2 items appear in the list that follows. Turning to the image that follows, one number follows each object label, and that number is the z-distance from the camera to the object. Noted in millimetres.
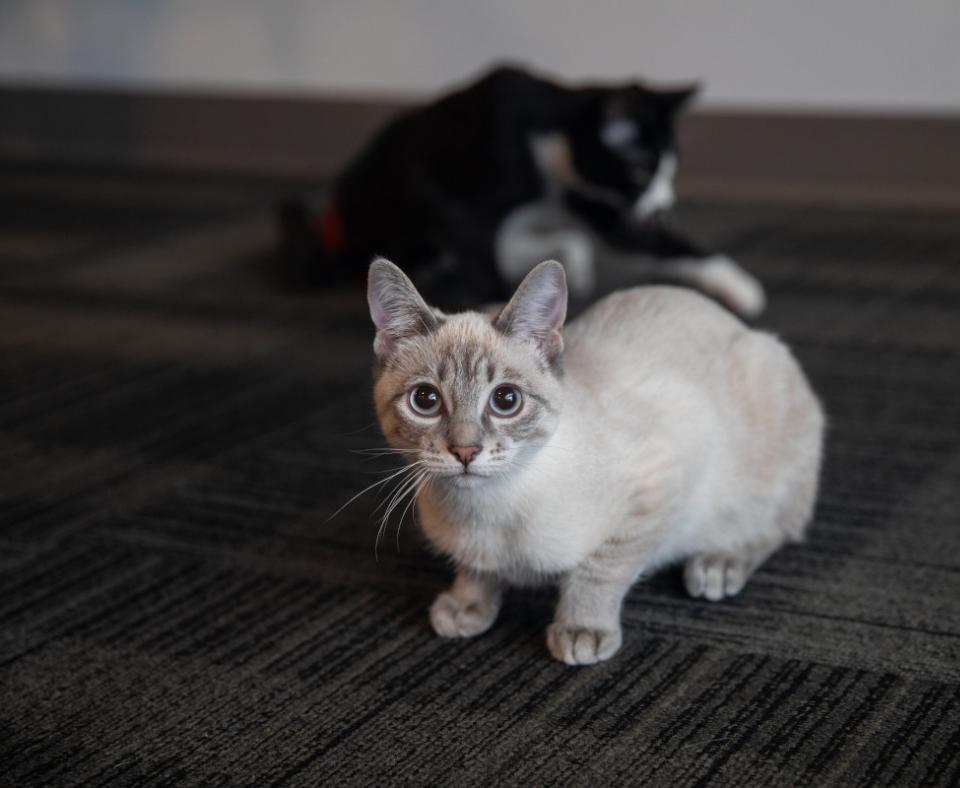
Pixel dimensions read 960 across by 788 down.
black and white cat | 2578
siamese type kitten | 1276
